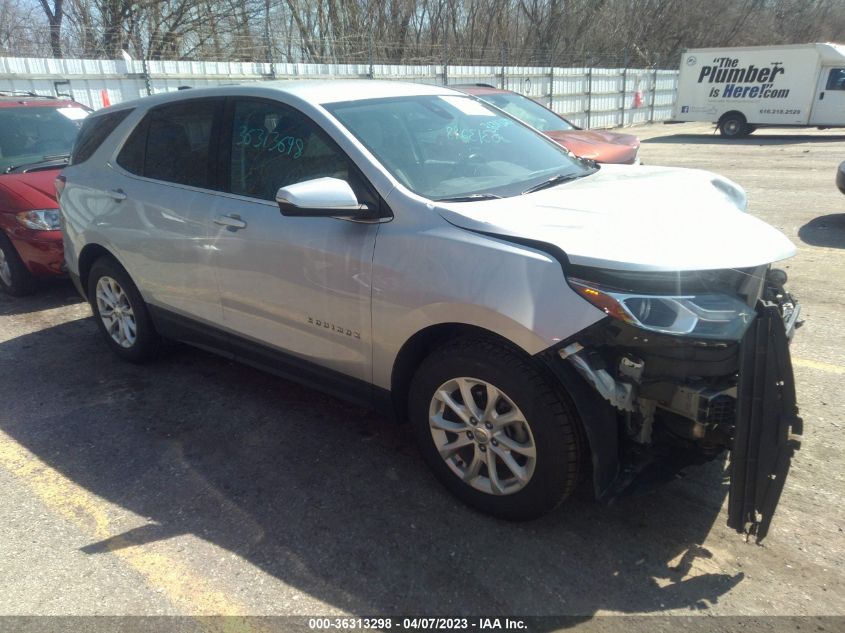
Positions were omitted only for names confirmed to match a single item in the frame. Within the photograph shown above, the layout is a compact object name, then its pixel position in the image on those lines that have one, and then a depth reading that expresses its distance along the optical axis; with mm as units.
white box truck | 19656
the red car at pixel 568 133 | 7414
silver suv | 2342
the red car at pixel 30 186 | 6059
